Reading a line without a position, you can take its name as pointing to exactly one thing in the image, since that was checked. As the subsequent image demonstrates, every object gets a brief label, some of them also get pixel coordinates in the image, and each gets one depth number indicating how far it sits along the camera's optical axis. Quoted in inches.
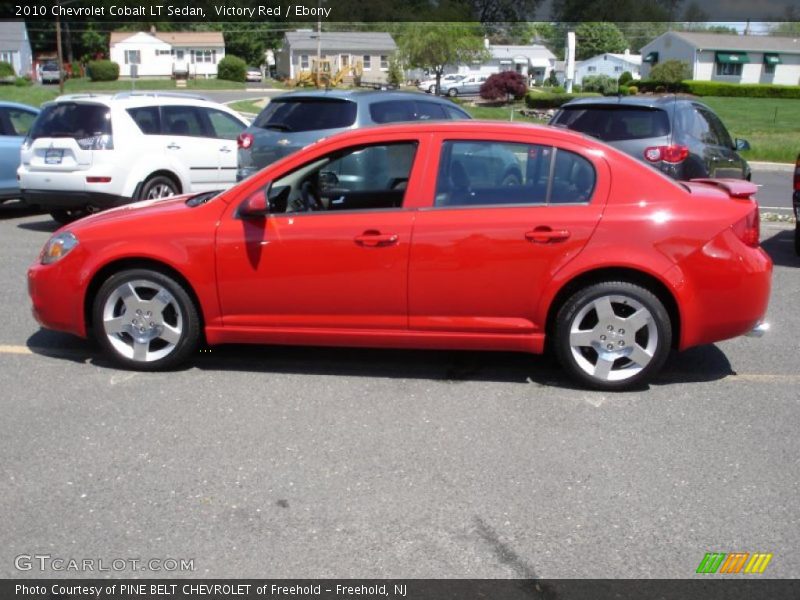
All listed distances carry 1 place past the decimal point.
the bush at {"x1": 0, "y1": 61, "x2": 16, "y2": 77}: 2896.2
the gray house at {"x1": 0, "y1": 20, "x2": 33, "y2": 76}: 3535.9
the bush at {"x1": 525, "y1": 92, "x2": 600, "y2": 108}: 1878.1
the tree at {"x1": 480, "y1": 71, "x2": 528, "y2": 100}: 2161.0
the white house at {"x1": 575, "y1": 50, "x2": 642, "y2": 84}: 3535.9
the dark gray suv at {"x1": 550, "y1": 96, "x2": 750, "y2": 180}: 392.8
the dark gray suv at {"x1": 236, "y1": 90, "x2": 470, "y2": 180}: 415.2
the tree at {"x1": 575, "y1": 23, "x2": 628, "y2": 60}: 4158.5
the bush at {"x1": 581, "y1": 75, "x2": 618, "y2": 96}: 2388.4
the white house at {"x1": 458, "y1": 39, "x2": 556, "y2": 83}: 3479.3
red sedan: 210.8
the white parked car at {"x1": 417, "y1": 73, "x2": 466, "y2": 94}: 2567.4
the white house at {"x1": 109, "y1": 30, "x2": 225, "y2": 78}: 3494.1
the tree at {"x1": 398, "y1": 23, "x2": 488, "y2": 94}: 2187.5
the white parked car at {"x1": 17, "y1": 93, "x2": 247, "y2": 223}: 428.5
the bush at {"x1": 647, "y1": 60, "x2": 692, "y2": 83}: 2541.8
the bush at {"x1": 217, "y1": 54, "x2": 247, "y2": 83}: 3061.0
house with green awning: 2982.3
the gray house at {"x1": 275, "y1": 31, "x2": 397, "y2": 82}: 3324.3
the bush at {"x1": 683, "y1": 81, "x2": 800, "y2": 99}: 2433.6
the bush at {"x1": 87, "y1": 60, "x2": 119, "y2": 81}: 2869.1
